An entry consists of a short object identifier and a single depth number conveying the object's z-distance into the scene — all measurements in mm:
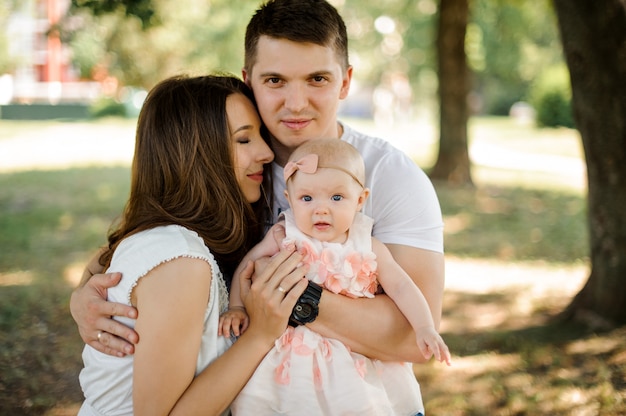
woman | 2338
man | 2631
